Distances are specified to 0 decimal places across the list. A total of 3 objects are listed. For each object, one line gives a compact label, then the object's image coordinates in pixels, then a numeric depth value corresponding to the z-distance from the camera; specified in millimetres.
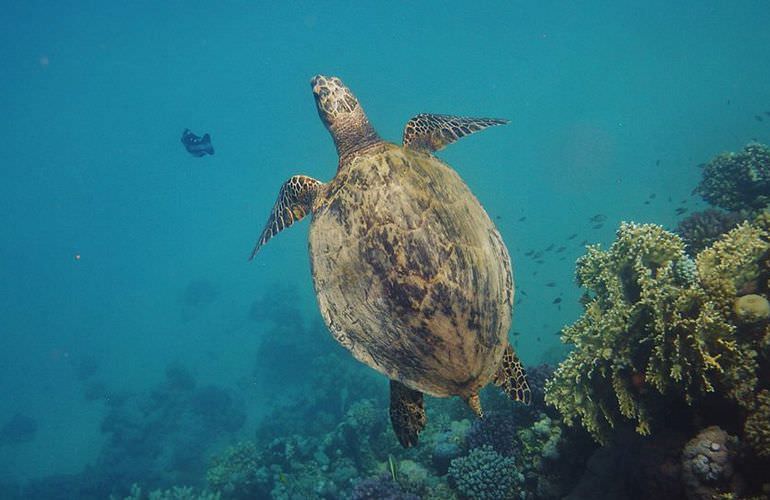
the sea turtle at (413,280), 2908
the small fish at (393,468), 6741
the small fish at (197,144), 11891
